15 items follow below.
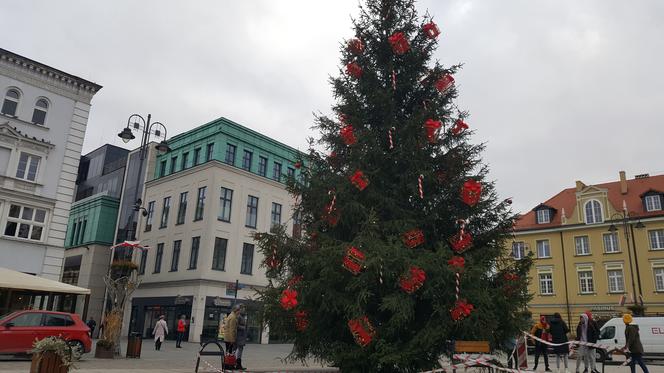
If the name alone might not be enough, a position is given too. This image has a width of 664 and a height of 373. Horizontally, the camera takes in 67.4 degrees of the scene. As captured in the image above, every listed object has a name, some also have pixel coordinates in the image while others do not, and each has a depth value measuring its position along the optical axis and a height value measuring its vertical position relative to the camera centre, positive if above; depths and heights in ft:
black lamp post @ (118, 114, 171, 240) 73.15 +26.10
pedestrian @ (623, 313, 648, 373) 41.45 -0.53
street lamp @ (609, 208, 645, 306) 132.09 +33.91
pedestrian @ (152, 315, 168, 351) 76.96 -2.25
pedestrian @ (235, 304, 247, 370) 49.09 -1.33
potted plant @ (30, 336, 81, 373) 28.12 -2.33
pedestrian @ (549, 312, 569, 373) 49.07 +0.19
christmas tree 31.86 +7.00
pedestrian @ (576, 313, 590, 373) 48.62 -0.28
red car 49.73 -1.48
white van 79.82 +0.65
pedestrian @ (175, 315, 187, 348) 89.66 -1.78
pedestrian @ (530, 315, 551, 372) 52.29 +0.18
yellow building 138.41 +25.50
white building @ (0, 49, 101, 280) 81.82 +25.60
